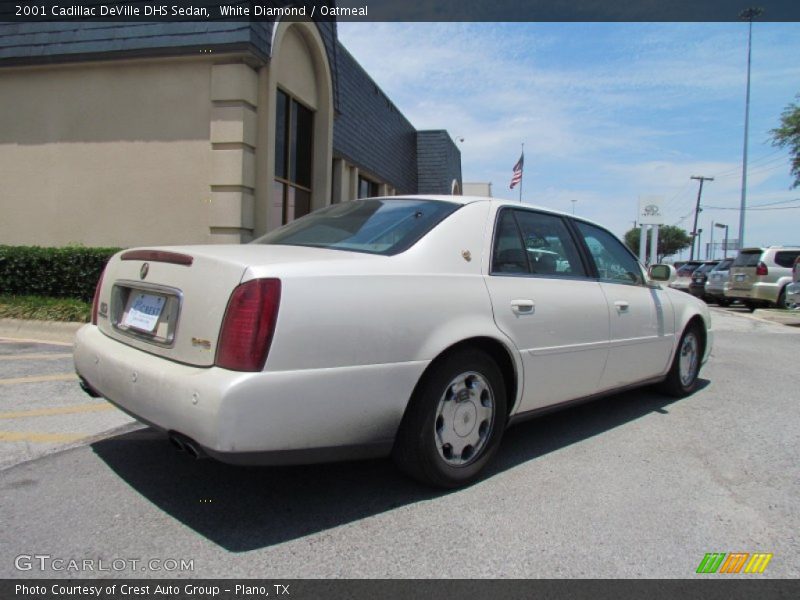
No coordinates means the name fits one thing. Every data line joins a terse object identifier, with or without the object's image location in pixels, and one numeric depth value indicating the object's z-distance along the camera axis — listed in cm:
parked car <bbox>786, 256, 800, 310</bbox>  1335
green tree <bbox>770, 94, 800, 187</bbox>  2591
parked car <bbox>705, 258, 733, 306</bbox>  1780
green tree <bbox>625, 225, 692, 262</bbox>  8512
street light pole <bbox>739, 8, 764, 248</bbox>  3212
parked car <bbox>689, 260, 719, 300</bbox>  2065
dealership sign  2012
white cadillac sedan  239
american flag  2604
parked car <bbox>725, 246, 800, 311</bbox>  1538
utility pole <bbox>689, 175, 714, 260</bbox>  5697
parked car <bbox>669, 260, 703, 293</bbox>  2286
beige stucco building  850
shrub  794
